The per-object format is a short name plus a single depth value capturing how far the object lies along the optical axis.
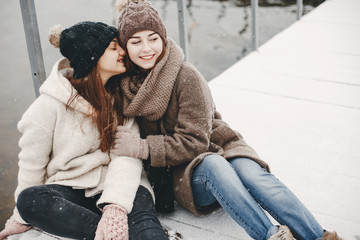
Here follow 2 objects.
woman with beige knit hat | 1.77
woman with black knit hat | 1.69
